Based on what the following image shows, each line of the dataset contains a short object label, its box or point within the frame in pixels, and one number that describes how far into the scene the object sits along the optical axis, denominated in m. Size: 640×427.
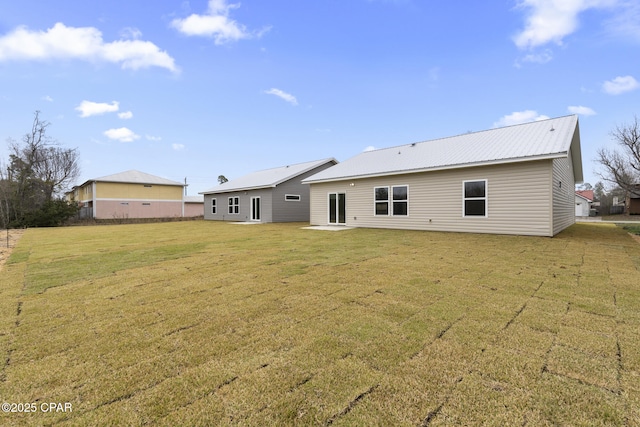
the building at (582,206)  34.62
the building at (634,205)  30.17
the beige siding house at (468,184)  9.14
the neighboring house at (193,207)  37.01
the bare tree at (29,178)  18.80
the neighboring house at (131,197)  27.34
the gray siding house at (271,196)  19.22
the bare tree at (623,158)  16.75
